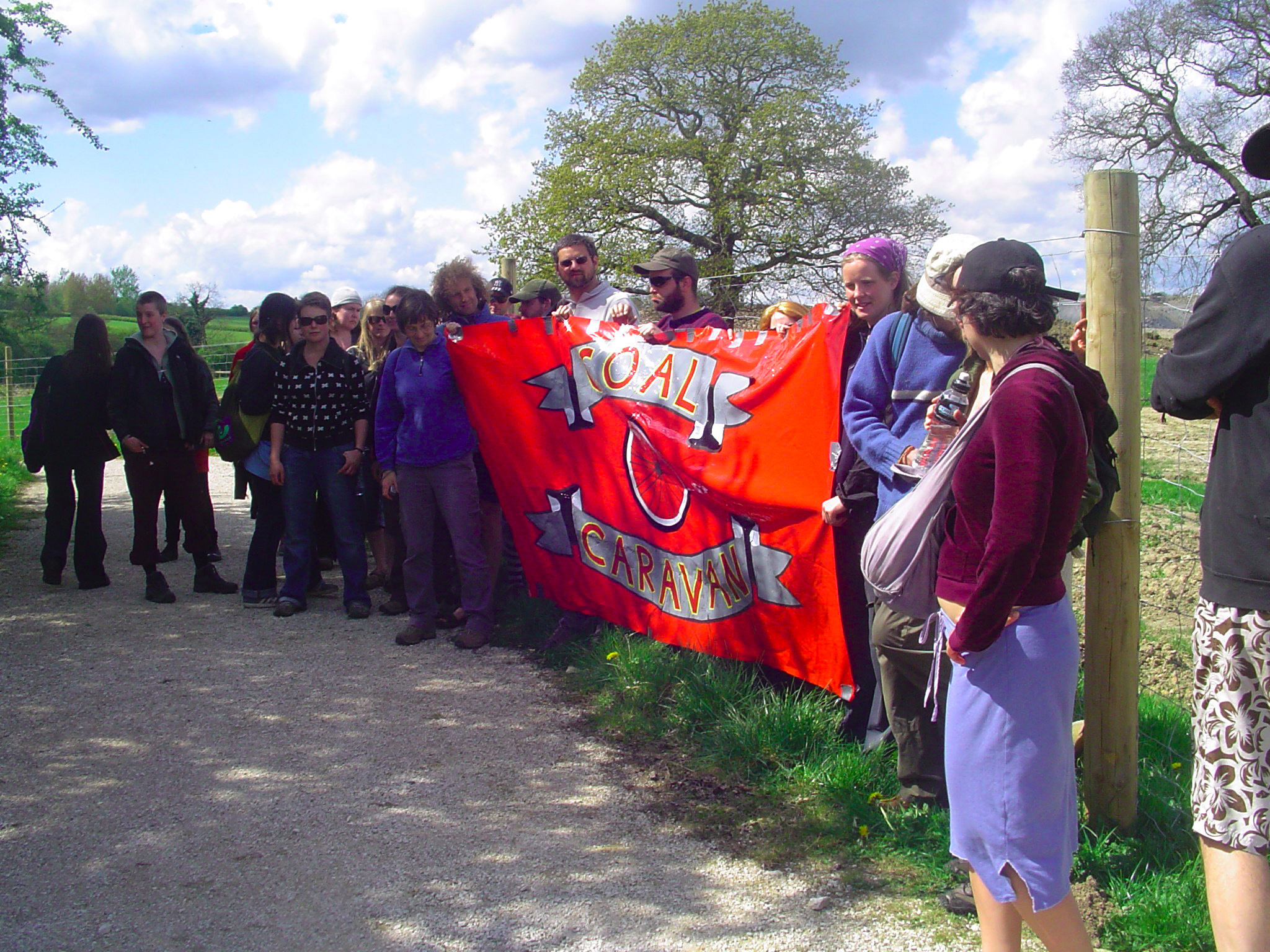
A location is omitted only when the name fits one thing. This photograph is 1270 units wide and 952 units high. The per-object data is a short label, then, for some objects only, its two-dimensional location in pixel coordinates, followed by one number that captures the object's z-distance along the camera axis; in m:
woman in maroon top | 2.14
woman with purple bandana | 3.89
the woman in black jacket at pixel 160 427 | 6.84
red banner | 4.24
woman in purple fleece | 5.85
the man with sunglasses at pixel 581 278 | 5.91
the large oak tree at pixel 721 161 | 28.97
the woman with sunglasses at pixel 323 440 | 6.35
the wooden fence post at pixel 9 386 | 19.44
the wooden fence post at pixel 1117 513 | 3.20
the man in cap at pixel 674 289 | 5.17
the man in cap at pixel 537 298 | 6.45
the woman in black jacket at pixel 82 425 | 7.18
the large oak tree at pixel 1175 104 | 29.36
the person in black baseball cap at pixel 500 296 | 7.48
